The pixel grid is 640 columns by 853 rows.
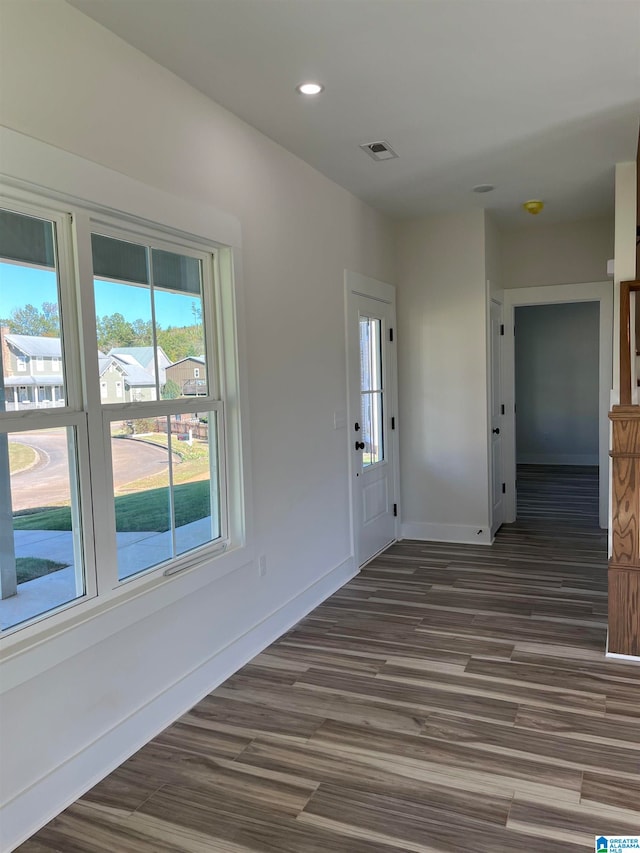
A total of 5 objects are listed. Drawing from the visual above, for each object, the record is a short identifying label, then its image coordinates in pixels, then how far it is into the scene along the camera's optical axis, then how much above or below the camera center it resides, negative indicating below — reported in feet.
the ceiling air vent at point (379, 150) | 11.84 +4.48
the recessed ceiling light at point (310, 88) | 9.34 +4.43
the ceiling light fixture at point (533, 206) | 15.98 +4.43
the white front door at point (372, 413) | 14.96 -0.73
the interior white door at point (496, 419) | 18.02 -1.11
